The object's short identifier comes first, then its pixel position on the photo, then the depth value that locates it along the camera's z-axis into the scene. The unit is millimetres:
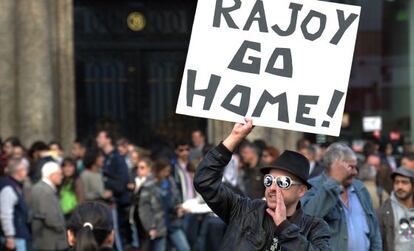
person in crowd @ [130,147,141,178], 14456
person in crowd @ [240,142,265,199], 12898
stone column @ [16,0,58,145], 16047
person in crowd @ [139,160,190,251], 12531
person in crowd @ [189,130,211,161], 14184
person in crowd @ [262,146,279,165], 13948
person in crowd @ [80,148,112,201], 12984
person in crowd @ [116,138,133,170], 14984
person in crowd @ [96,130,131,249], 13539
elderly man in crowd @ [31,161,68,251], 11844
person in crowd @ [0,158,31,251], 11406
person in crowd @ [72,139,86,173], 14758
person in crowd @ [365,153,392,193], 11484
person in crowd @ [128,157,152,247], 12732
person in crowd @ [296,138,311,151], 14815
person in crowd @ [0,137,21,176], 13406
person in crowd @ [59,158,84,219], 12852
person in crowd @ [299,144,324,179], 14005
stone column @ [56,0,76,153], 16547
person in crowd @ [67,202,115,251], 5188
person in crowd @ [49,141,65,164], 13789
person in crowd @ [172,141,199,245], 13797
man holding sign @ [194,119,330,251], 5406
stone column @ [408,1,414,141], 17844
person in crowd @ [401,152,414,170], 10621
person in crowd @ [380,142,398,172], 15375
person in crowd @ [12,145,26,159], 13461
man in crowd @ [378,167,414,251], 8141
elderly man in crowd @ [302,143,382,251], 7508
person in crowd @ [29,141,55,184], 12914
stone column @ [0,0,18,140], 16062
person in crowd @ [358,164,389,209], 10541
